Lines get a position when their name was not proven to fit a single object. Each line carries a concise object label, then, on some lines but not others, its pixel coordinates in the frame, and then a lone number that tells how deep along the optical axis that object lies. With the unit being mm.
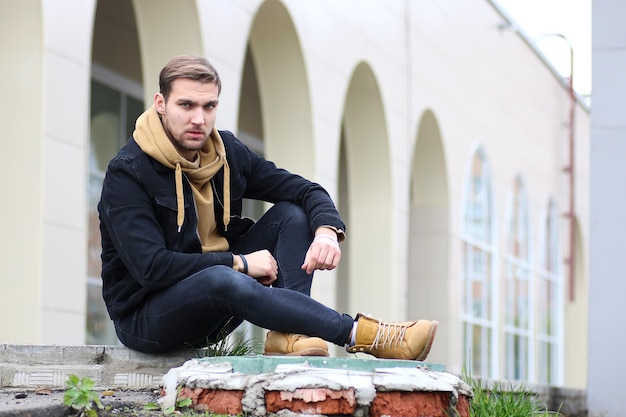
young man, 4605
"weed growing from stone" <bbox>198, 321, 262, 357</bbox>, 5051
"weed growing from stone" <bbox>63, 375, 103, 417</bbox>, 4090
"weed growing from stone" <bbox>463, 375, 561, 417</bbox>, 5062
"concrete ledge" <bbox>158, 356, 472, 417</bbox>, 4172
